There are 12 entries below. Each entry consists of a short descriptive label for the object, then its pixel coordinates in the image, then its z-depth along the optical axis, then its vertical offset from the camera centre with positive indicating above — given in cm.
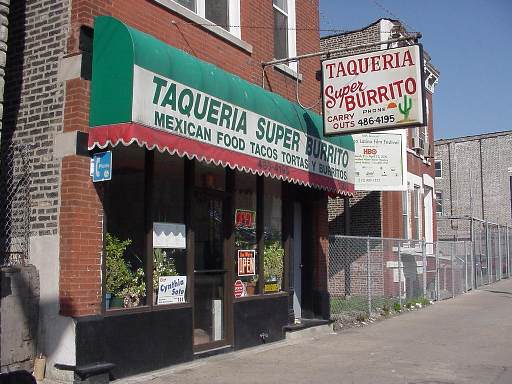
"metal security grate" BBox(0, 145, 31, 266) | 726 +54
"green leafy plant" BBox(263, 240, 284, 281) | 1084 -18
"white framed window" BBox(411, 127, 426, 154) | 2112 +369
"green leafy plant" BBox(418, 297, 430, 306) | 1698 -143
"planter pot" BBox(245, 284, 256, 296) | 1018 -65
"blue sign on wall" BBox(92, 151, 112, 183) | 702 +96
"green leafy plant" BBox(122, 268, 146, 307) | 767 -49
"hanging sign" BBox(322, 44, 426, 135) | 971 +255
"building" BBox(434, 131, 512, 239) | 3772 +445
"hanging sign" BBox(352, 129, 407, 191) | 1681 +238
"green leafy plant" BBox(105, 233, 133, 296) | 746 -20
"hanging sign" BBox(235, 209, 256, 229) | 1005 +51
